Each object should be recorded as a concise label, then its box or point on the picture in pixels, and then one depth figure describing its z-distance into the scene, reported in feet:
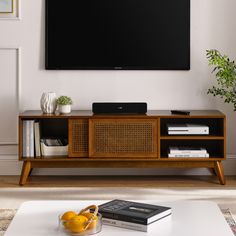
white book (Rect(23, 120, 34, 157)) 16.07
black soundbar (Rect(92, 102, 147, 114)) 16.22
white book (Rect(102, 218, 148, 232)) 8.27
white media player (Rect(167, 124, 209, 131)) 16.06
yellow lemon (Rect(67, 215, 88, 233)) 7.98
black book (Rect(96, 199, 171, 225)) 8.33
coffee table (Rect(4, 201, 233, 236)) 8.21
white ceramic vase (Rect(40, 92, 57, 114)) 16.16
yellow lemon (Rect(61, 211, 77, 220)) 8.20
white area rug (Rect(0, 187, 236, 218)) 14.51
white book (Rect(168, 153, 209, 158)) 16.07
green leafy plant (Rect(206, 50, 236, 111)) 16.03
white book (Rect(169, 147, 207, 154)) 16.07
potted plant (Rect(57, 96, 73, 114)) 16.21
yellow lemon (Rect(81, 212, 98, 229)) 8.09
